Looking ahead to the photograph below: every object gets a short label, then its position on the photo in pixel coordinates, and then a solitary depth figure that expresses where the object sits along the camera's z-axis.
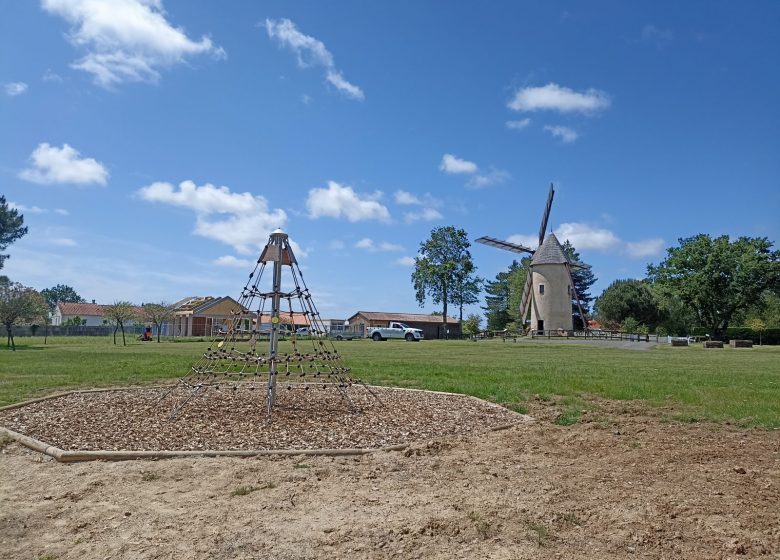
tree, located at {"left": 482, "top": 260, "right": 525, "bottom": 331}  87.56
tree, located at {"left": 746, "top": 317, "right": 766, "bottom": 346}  51.84
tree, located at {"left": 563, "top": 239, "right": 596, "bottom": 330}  85.31
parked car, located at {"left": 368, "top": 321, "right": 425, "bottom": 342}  54.56
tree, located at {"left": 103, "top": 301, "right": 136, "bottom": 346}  41.38
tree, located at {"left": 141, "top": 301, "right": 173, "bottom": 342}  46.97
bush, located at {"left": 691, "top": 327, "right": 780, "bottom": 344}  53.94
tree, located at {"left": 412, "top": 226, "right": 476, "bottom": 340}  73.62
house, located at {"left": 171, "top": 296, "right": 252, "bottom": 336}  69.88
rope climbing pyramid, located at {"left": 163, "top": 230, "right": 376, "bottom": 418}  8.41
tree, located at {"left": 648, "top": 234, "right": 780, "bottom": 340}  55.97
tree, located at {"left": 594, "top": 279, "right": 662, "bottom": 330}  71.19
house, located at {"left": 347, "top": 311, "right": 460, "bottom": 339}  75.12
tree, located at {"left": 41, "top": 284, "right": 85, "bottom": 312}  134.50
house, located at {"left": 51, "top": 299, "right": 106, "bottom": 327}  86.56
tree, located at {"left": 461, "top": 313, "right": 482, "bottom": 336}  67.75
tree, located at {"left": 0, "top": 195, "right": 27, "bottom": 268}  43.84
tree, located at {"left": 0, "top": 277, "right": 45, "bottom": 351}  33.31
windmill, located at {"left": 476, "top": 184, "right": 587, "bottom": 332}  54.97
